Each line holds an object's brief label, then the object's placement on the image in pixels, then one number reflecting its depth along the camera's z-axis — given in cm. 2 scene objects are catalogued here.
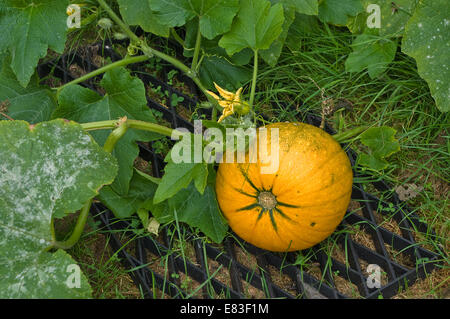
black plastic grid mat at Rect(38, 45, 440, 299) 197
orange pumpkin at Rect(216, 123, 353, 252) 180
